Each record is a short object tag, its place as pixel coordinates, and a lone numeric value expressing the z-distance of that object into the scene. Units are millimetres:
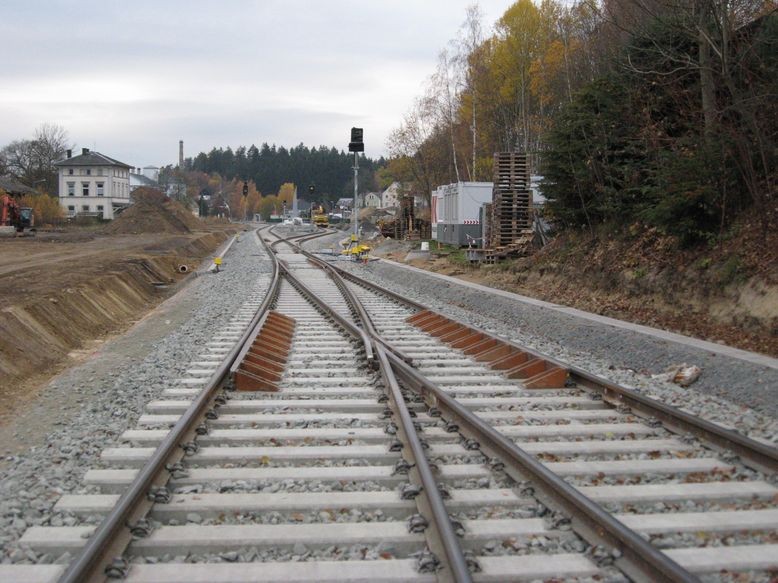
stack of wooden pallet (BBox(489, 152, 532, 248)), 26297
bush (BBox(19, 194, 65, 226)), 71312
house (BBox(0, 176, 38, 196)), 73000
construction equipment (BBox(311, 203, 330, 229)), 99750
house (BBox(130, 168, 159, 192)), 150500
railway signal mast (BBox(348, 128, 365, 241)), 34562
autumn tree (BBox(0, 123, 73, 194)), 101062
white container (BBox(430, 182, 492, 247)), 32156
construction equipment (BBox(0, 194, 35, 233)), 51094
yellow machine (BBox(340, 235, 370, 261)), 33844
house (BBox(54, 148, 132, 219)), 95562
